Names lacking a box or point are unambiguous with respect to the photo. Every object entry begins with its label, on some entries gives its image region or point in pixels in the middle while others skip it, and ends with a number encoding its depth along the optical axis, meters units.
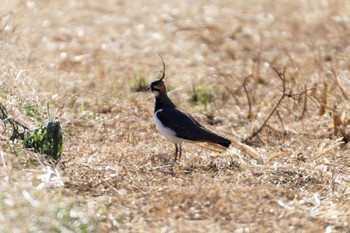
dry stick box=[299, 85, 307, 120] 16.96
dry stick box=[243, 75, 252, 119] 17.36
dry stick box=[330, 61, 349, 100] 17.04
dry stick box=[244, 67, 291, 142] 15.94
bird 13.99
